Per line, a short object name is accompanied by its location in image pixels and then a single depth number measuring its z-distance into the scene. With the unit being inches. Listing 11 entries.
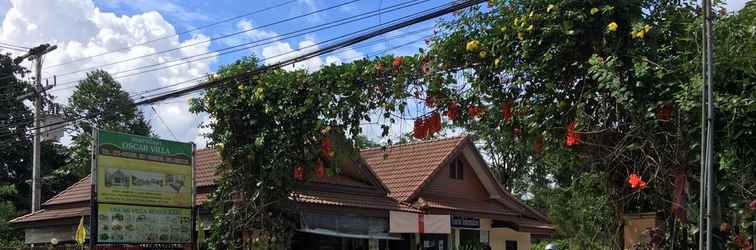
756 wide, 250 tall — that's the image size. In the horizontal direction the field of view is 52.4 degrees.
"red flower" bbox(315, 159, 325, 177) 482.3
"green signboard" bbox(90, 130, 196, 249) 501.4
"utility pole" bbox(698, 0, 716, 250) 243.8
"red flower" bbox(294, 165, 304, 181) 480.7
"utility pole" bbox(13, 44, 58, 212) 990.4
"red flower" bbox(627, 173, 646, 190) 310.5
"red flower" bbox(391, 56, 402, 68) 407.2
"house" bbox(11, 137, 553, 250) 706.8
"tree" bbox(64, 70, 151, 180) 1456.7
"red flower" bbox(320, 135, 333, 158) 467.4
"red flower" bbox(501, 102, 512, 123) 361.1
